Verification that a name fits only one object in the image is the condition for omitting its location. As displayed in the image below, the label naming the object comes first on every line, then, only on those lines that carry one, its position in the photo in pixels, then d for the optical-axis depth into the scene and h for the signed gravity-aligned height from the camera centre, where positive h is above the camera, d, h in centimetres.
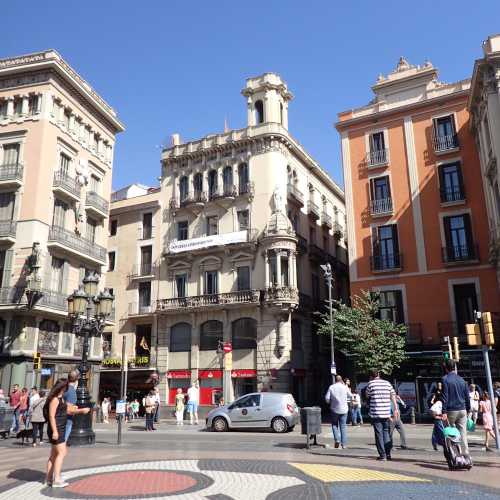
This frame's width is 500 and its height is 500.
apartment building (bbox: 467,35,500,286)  2464 +1257
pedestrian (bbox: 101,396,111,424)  2811 -150
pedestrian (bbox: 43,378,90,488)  840 -77
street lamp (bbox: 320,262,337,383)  2765 +583
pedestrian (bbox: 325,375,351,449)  1261 -72
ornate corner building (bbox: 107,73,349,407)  3447 +842
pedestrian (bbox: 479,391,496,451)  1280 -101
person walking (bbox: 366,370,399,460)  1059 -70
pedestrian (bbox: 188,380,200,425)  2592 -103
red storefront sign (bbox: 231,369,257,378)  3397 +48
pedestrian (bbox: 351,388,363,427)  2248 -131
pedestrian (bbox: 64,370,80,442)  1391 -34
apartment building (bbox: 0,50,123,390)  2691 +999
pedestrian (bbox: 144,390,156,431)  2158 -112
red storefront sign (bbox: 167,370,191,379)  3600 +54
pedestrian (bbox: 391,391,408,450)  1306 -130
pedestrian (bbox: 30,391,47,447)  1448 -95
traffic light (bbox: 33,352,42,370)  2195 +97
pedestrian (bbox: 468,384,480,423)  1681 -85
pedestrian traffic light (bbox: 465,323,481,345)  1320 +105
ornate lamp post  1493 +188
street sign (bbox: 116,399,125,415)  1661 -83
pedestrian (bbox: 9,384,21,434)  1838 -79
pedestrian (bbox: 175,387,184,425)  2644 -146
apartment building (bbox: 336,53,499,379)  2836 +980
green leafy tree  2630 +218
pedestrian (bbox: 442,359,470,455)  973 -45
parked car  2000 -130
